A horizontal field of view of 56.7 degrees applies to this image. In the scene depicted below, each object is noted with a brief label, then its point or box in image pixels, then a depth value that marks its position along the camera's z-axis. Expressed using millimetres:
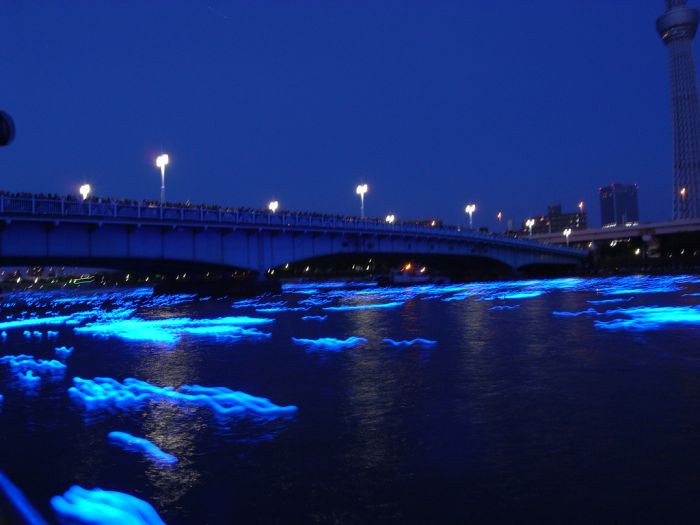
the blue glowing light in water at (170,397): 9555
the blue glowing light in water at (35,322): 30912
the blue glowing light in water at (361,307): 32406
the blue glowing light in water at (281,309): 32531
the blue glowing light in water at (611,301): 28812
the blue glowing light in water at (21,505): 4020
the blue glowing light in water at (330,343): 16500
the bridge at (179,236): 34156
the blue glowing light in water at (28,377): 12992
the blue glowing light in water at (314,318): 26548
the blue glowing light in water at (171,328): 21297
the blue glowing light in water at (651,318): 18142
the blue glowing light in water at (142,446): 7126
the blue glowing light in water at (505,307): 27722
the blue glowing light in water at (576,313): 23112
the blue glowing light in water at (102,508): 5398
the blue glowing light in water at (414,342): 16328
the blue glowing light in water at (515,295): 36216
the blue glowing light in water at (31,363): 14982
